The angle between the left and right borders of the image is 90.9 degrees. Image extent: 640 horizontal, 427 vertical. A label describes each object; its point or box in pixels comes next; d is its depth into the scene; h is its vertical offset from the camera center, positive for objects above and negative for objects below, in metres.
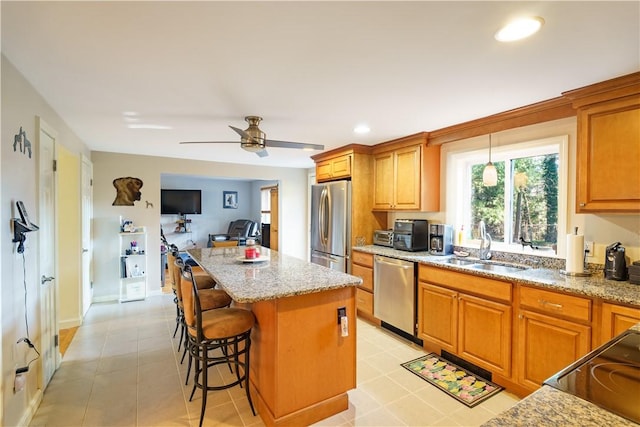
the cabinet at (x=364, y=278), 3.85 -0.85
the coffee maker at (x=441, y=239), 3.49 -0.34
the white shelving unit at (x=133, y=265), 4.80 -0.89
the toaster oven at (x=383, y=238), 4.02 -0.37
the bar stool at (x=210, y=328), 2.08 -0.81
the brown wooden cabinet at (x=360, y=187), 4.21 +0.30
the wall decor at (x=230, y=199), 9.21 +0.28
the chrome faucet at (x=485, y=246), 3.15 -0.36
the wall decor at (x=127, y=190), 4.84 +0.28
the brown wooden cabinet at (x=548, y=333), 2.02 -0.84
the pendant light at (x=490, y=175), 3.05 +0.34
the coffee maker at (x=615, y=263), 2.19 -0.37
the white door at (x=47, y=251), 2.39 -0.35
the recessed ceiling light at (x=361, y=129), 3.28 +0.86
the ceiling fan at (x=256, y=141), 2.74 +0.59
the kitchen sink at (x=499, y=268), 2.65 -0.52
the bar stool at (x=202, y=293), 2.17 -0.75
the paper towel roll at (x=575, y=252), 2.35 -0.32
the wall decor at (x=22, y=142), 1.92 +0.42
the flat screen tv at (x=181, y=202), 8.17 +0.17
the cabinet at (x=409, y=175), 3.63 +0.42
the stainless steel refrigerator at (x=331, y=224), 4.24 -0.22
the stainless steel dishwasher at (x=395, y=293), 3.27 -0.92
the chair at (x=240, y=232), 8.66 -0.66
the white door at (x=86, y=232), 4.04 -0.32
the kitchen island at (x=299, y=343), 1.98 -0.90
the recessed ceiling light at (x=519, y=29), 1.45 +0.87
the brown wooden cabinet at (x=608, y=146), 2.05 +0.44
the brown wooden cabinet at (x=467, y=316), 2.45 -0.93
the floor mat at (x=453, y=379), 2.39 -1.41
